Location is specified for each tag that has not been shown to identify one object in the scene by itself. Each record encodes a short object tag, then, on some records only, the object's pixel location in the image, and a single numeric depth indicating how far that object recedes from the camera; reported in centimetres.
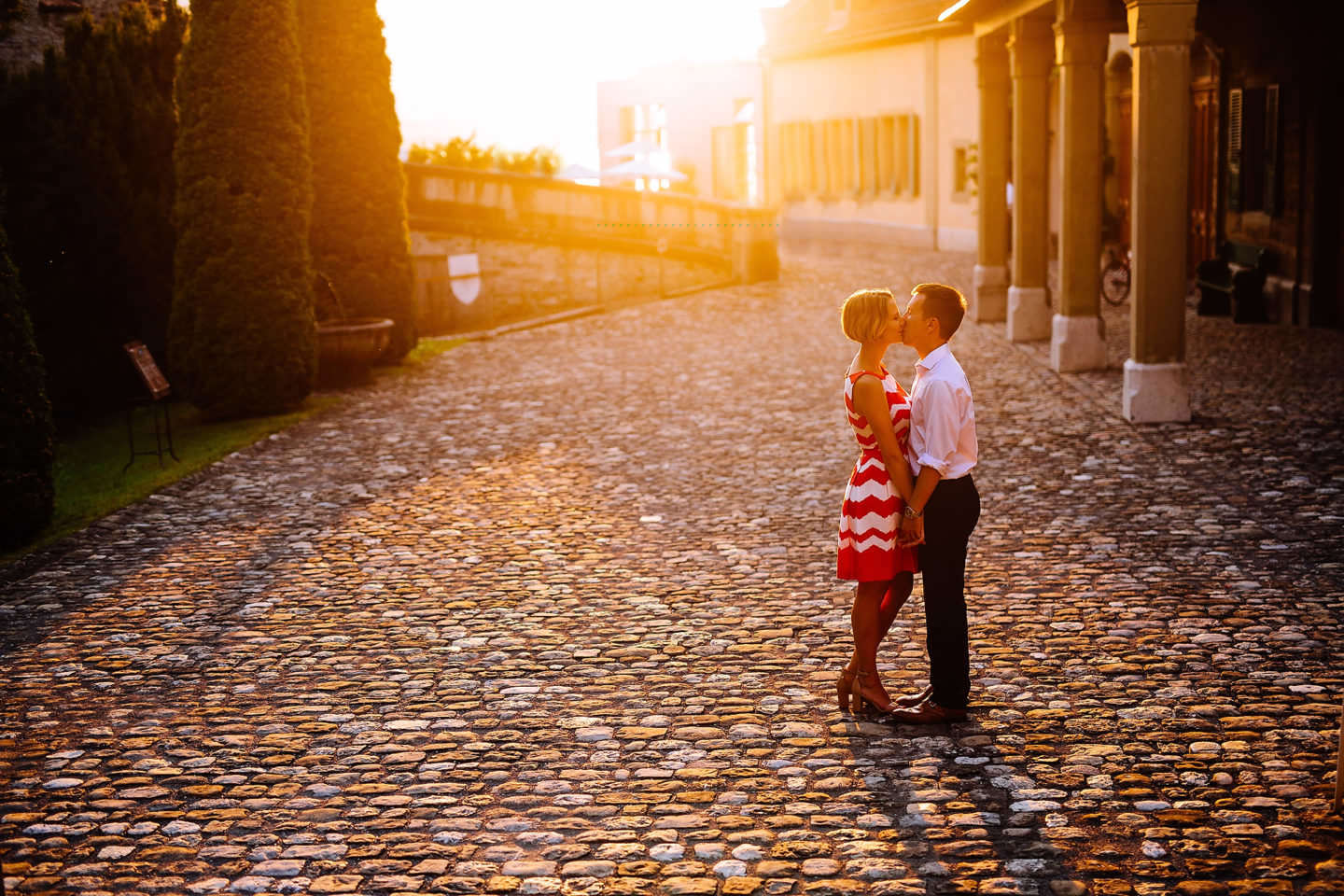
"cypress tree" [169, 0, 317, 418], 1391
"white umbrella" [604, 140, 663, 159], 4341
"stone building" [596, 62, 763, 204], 4531
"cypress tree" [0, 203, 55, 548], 918
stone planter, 1583
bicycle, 2016
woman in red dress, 539
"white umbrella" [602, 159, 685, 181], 3641
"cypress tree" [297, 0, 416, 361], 1684
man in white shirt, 538
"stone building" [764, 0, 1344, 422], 1173
